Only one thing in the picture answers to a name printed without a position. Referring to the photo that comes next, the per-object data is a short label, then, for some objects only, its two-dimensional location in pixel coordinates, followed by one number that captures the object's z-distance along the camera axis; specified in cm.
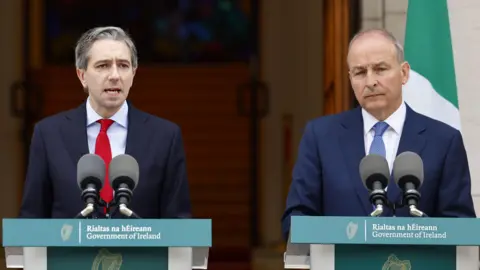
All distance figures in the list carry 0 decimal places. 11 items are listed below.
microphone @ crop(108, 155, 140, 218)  930
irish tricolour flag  1521
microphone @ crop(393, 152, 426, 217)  924
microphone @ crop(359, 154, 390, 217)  924
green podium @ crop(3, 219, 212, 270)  918
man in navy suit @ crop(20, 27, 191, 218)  1071
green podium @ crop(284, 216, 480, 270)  920
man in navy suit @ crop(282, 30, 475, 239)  1058
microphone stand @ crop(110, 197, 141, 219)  920
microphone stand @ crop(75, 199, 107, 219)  914
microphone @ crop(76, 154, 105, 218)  921
